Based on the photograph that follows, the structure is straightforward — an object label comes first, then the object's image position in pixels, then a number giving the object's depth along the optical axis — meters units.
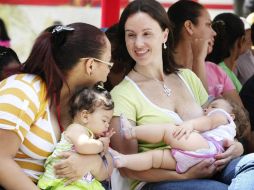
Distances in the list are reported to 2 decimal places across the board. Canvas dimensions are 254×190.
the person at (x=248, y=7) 12.34
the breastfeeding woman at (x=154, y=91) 4.62
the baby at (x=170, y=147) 4.48
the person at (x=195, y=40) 6.55
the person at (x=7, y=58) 5.32
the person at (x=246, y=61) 8.13
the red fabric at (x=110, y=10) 7.75
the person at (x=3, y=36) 8.12
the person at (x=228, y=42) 7.83
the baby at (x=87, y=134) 4.05
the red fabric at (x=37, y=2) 10.13
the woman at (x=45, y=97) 3.86
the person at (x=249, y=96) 6.27
